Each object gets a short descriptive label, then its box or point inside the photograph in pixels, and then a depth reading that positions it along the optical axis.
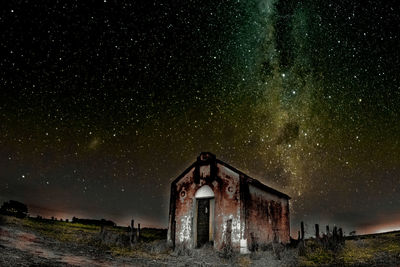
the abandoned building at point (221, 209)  15.77
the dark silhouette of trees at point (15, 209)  29.43
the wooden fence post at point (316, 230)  19.14
